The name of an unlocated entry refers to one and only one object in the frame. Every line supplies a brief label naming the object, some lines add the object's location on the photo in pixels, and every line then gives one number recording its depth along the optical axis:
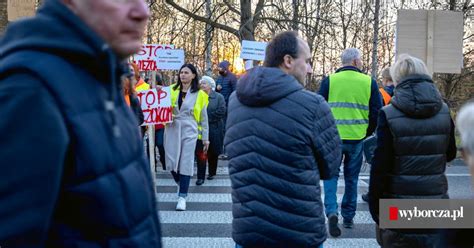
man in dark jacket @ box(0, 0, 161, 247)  1.29
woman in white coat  7.62
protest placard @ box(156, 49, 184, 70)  9.28
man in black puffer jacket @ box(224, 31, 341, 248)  2.99
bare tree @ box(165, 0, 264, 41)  15.21
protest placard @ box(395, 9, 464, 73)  7.48
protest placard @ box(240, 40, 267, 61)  13.05
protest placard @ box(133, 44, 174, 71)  8.66
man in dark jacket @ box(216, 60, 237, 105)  13.53
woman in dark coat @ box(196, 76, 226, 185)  10.16
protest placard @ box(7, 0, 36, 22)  5.12
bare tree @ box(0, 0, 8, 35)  9.43
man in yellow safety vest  6.73
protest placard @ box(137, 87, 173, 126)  7.79
